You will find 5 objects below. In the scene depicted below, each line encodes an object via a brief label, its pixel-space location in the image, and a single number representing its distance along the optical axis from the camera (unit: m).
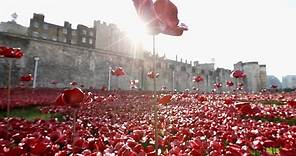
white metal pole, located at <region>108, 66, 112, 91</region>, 13.91
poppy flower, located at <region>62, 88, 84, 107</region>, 1.41
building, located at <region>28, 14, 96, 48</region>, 24.99
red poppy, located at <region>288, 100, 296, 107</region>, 2.54
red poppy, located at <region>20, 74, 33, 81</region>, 5.23
